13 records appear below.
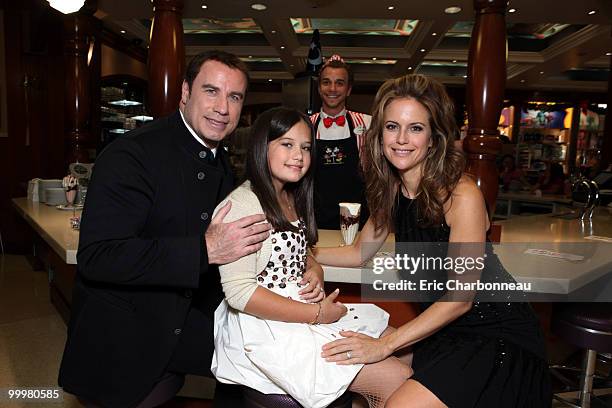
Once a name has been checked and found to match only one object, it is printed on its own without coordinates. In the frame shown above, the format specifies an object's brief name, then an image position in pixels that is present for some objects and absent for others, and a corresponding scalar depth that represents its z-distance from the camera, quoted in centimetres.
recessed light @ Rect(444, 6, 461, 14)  587
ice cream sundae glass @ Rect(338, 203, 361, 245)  207
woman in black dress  142
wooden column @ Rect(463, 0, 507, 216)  286
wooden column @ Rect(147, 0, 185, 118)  318
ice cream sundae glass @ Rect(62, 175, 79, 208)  353
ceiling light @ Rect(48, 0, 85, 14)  339
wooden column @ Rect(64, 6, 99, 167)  497
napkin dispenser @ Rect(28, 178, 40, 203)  397
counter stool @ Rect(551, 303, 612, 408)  214
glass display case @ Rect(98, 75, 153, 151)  800
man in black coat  138
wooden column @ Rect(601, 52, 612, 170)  632
